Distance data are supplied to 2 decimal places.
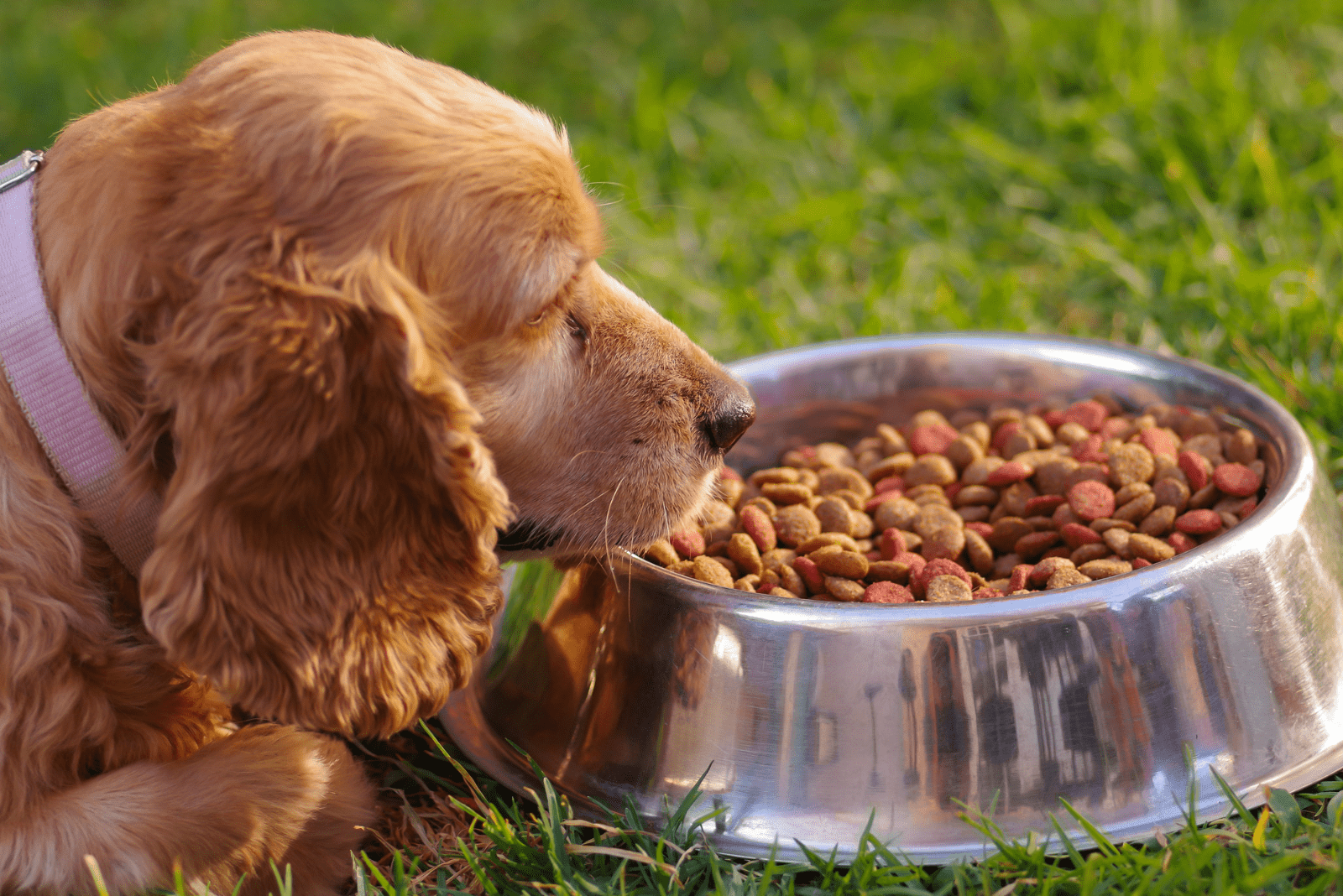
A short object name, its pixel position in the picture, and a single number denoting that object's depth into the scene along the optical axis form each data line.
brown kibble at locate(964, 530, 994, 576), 2.66
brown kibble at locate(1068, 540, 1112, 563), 2.55
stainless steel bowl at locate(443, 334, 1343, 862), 2.05
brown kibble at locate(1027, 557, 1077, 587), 2.42
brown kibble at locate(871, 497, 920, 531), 2.76
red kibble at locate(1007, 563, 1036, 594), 2.43
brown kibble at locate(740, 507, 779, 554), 2.68
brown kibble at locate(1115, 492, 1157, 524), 2.63
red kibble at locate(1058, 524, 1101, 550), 2.59
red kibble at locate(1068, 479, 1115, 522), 2.65
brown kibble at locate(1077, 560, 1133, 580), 2.40
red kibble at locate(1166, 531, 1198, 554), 2.53
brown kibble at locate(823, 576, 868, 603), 2.43
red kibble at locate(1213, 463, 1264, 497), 2.62
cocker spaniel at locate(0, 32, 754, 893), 1.73
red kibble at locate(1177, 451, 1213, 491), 2.69
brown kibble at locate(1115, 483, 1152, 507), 2.66
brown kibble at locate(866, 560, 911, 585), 2.52
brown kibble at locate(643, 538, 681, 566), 2.56
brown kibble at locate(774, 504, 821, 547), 2.71
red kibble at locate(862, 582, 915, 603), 2.40
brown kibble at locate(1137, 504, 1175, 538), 2.60
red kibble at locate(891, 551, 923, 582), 2.52
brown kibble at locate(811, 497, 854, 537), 2.74
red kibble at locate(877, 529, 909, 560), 2.62
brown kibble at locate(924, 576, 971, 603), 2.38
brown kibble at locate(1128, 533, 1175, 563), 2.47
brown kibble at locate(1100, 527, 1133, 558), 2.52
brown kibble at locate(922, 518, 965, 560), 2.63
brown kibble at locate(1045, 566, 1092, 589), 2.36
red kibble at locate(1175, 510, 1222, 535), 2.55
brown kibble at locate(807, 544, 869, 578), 2.47
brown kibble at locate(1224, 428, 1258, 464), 2.71
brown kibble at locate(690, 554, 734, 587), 2.49
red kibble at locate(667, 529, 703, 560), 2.63
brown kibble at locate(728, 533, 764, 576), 2.60
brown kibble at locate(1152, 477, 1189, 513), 2.67
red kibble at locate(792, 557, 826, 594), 2.52
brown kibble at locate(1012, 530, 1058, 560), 2.65
